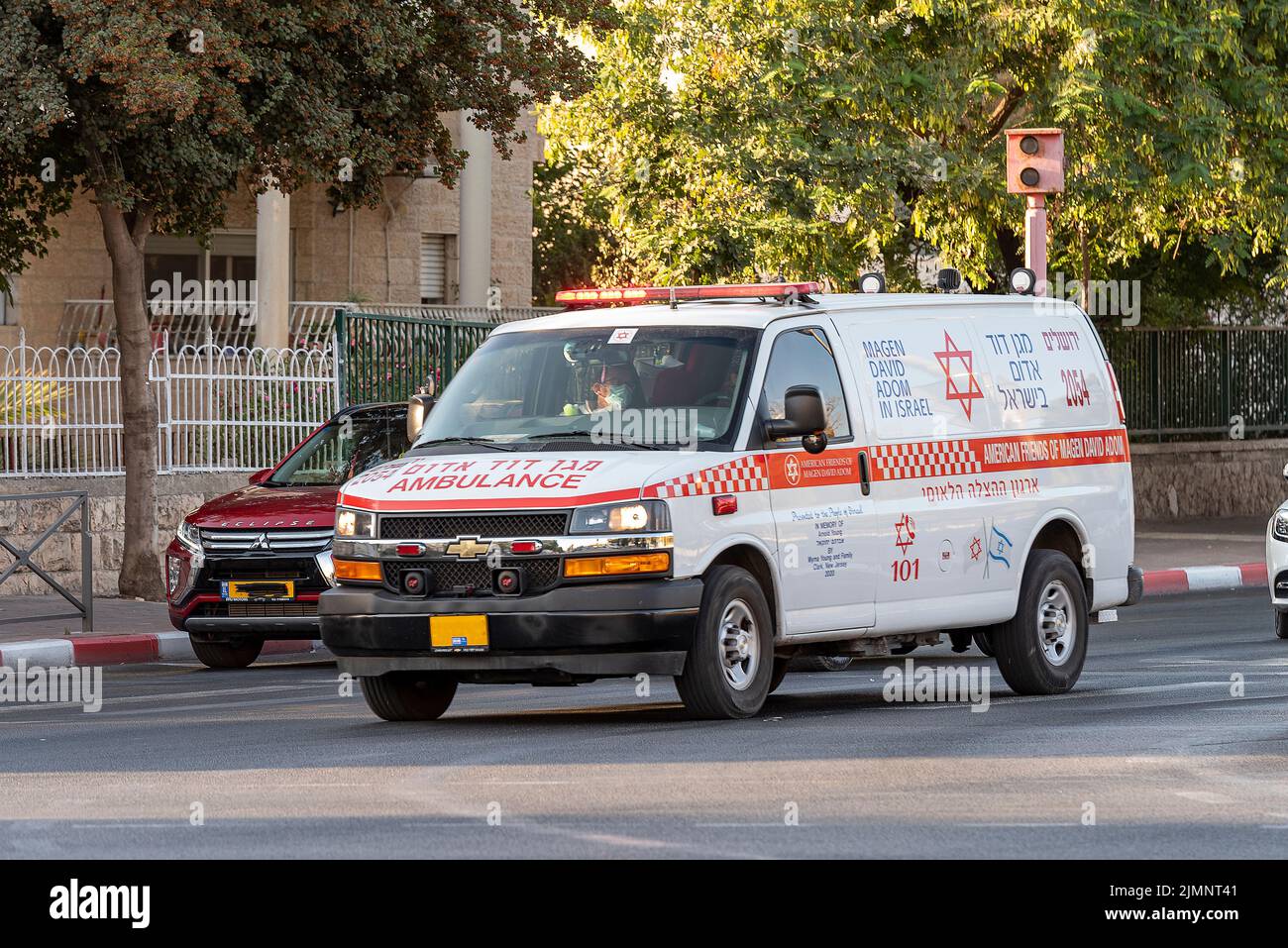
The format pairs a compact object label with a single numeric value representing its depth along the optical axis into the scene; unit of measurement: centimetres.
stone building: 3117
